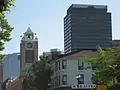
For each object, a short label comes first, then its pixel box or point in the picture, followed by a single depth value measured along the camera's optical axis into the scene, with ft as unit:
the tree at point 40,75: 253.44
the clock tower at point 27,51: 515.91
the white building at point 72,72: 258.37
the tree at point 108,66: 128.28
